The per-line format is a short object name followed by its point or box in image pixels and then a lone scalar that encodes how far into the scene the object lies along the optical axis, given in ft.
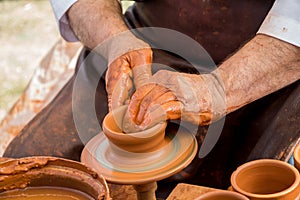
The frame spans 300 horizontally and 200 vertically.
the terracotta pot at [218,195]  5.10
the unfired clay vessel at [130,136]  5.49
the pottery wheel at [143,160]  5.51
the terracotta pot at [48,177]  4.89
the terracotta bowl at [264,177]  5.31
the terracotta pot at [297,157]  5.40
